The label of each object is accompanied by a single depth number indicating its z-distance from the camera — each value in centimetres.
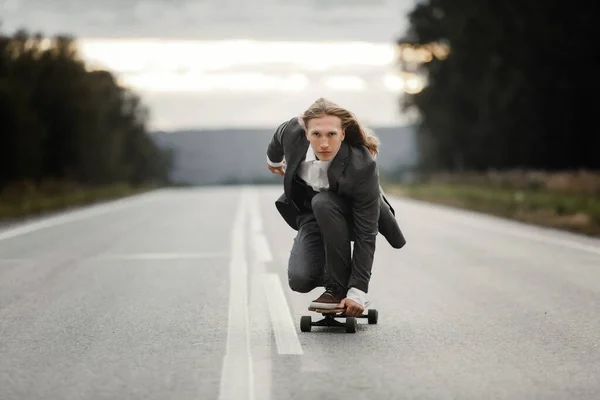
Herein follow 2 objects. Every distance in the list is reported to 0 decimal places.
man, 1092
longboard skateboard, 1128
